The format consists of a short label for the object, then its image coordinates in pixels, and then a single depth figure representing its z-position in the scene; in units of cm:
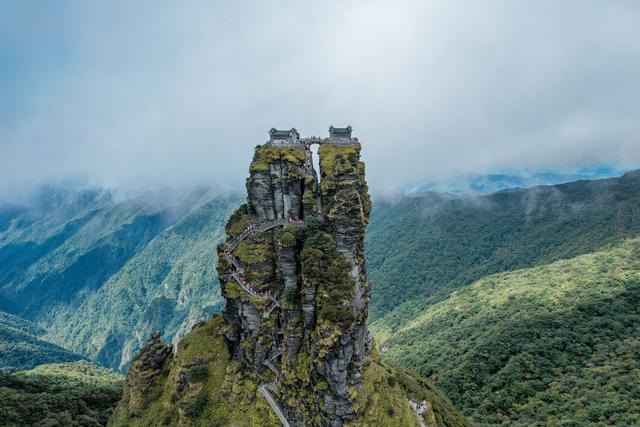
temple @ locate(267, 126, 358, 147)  6153
